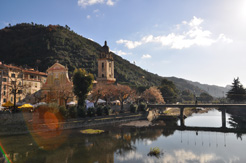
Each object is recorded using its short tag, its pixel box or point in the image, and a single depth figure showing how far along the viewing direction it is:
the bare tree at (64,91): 54.38
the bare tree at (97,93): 63.82
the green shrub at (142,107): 71.62
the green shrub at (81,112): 50.31
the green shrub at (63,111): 46.75
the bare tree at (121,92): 68.11
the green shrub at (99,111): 55.84
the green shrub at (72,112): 48.94
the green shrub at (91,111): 52.59
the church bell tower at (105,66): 82.62
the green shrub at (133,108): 68.00
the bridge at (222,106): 59.39
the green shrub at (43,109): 43.94
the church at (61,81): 57.22
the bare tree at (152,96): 87.70
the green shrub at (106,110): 57.43
